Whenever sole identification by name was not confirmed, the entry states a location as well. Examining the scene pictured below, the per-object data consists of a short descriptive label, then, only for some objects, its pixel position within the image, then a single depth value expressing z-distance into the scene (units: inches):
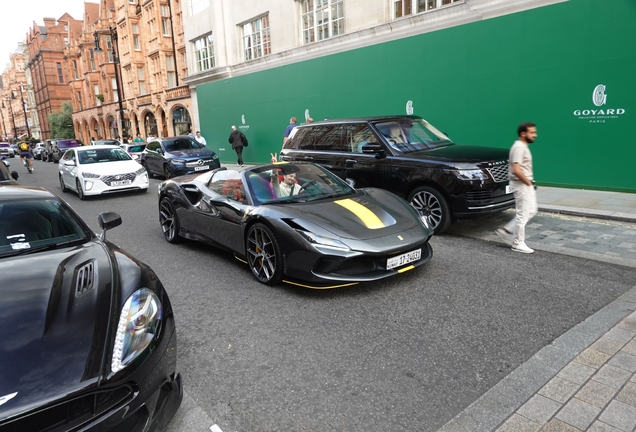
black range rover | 241.3
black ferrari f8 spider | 158.7
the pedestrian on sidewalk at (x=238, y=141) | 721.6
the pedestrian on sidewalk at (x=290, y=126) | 582.2
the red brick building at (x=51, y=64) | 3085.6
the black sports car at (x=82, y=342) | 70.4
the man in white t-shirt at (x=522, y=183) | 211.2
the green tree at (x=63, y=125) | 2524.6
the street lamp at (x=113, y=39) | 1021.0
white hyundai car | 448.1
